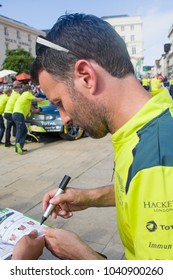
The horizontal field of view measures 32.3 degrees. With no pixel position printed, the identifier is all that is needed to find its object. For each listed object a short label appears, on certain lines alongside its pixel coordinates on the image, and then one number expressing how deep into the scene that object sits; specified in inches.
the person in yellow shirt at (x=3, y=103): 339.0
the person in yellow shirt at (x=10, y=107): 319.9
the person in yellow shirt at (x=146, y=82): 748.5
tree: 2085.4
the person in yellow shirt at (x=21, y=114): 293.3
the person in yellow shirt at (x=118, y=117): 35.2
